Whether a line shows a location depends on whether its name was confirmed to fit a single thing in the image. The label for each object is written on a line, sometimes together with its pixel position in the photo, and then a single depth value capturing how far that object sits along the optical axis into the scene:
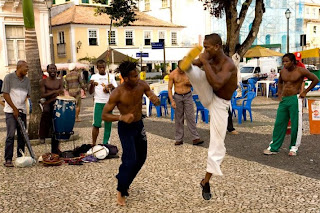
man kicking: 4.17
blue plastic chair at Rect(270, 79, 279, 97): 18.94
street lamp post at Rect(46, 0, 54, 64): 18.55
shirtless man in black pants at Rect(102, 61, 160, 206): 4.45
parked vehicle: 24.50
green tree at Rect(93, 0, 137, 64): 24.22
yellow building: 34.47
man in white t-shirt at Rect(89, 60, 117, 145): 7.32
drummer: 7.12
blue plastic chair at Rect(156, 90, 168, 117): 12.69
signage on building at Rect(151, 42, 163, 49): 19.25
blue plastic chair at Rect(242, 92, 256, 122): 10.60
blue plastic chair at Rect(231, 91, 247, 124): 10.62
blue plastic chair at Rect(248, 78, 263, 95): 18.70
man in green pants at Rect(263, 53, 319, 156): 6.66
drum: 6.71
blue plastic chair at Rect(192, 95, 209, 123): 10.79
